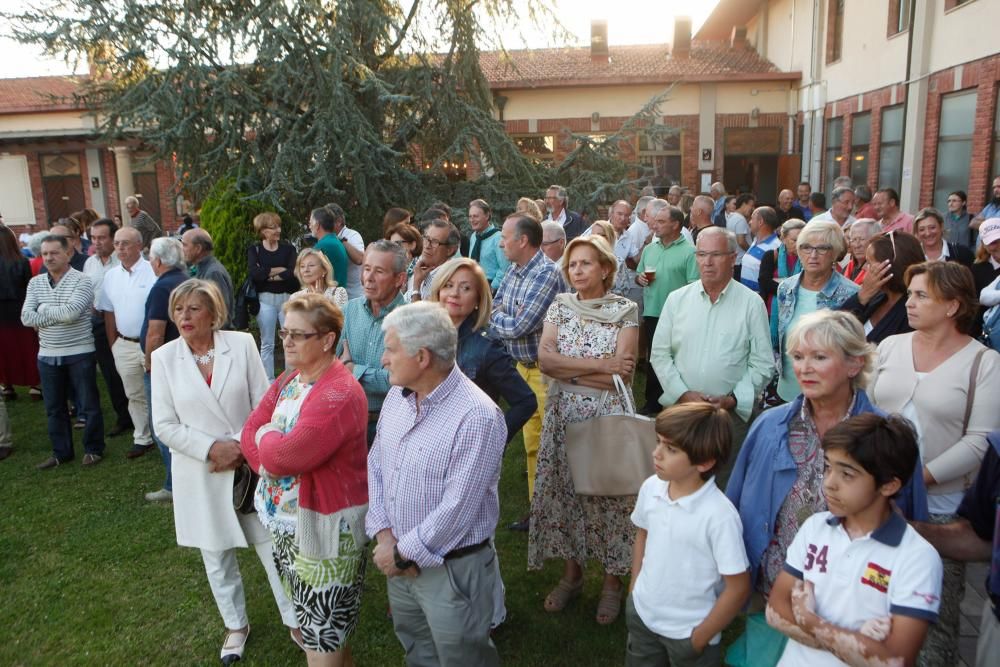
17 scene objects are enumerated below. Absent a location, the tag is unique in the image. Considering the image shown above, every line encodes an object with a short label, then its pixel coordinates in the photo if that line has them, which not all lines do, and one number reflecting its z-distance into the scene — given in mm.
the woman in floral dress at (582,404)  3715
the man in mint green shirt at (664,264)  6605
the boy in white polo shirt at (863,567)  1973
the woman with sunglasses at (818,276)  4238
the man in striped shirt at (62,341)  6039
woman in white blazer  3484
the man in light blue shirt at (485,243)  7445
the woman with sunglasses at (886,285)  3770
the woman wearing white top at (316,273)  5750
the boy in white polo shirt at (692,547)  2393
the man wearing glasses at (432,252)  5129
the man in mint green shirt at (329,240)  7562
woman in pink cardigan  2766
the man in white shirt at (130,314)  6109
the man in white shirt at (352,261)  7965
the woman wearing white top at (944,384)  2826
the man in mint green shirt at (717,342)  3695
